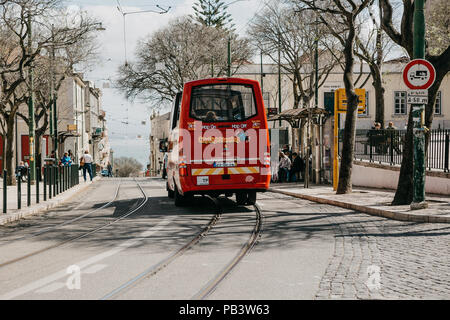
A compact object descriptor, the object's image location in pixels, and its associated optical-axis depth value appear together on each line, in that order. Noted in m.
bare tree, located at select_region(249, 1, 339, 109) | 34.40
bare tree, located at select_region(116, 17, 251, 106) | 42.56
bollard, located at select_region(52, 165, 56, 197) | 19.31
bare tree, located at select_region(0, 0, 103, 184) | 18.25
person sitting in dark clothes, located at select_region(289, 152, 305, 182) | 26.06
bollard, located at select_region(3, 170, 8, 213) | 13.52
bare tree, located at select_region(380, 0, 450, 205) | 13.20
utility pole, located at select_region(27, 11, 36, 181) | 24.03
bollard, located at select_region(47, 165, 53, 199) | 18.40
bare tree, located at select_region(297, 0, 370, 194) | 16.31
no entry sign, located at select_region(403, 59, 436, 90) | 12.05
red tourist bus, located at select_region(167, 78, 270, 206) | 13.92
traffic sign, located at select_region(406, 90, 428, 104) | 12.22
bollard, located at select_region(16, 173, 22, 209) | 14.66
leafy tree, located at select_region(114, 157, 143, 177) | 122.38
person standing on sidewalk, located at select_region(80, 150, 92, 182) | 31.92
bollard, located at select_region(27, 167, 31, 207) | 15.70
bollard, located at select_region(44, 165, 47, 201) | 17.03
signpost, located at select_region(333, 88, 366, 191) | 17.91
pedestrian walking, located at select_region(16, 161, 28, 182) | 35.22
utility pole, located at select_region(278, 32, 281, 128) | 35.50
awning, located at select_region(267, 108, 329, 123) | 22.53
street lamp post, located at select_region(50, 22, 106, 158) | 27.12
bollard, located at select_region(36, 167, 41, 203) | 17.17
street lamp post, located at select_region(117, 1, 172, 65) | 27.47
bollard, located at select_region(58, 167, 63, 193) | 21.27
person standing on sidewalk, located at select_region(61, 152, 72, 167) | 33.54
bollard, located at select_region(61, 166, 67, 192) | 23.04
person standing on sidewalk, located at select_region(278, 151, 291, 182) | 26.52
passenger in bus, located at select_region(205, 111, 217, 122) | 14.07
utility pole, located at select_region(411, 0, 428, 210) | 12.33
